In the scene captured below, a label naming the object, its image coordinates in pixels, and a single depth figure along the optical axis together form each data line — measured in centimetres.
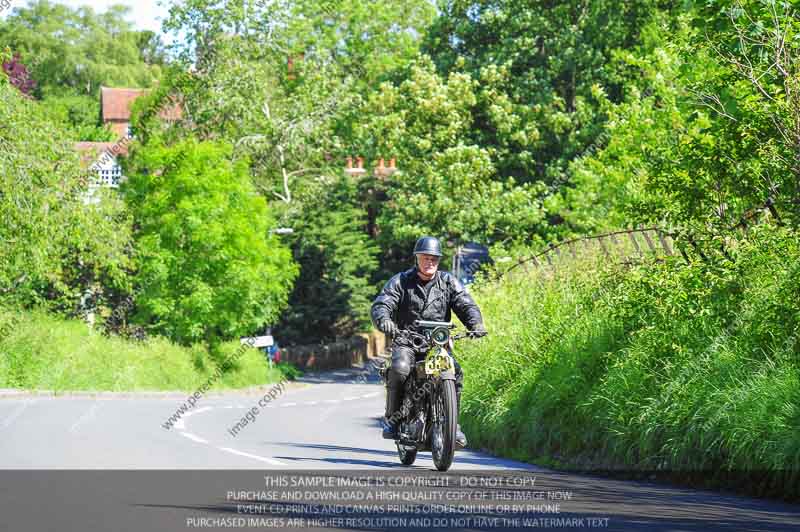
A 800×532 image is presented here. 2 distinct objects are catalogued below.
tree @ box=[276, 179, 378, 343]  5744
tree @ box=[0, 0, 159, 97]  9238
